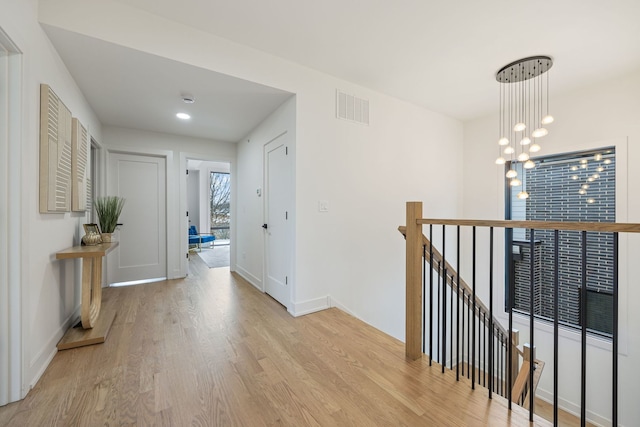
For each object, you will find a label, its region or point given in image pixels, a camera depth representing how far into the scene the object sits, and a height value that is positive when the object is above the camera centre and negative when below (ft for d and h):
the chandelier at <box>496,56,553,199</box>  9.60 +5.16
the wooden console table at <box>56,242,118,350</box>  6.92 -2.61
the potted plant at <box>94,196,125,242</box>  9.45 -0.18
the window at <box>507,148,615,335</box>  10.86 -0.89
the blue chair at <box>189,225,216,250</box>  25.58 -2.50
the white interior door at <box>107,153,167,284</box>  13.08 -0.27
